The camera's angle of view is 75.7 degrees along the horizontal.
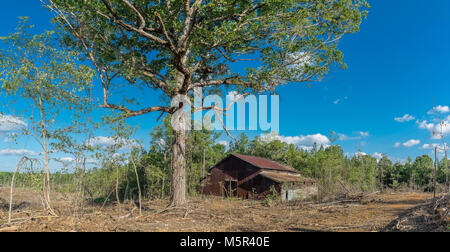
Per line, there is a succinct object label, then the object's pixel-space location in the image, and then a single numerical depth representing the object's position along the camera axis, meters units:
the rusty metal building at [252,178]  23.31
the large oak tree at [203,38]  10.55
